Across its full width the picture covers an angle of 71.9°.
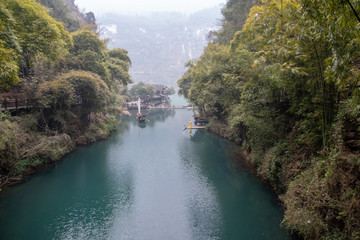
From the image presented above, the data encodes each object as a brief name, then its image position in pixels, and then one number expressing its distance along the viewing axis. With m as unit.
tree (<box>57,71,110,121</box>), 21.05
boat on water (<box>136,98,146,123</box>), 38.97
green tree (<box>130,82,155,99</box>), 59.91
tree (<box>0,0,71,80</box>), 14.71
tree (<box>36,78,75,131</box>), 18.37
